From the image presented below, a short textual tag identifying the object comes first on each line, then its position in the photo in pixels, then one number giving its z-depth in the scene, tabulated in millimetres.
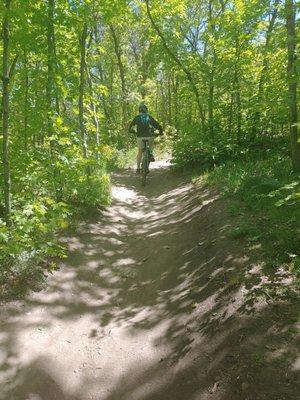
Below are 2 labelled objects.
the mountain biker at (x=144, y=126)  12609
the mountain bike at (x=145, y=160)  12359
